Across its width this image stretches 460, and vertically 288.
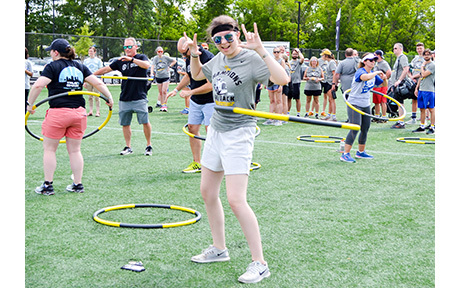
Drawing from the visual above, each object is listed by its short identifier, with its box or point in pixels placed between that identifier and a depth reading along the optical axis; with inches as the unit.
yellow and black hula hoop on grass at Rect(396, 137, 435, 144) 483.9
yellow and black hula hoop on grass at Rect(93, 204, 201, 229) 226.1
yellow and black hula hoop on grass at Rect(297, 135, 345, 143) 482.4
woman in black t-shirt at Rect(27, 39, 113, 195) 277.6
